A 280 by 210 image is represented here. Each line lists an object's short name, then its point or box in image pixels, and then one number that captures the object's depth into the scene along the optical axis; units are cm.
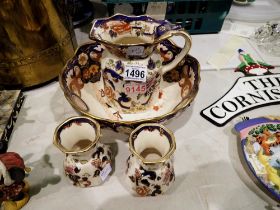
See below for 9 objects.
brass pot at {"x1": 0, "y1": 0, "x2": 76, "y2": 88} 51
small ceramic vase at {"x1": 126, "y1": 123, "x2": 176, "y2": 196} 40
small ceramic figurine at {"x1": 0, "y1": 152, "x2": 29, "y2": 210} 37
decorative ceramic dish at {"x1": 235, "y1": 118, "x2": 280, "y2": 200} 44
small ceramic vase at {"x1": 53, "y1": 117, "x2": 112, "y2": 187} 41
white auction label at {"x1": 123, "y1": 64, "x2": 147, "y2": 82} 46
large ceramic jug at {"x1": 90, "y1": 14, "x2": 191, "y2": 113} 45
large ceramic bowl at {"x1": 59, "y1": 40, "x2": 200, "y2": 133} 51
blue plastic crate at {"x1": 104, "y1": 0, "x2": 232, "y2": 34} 73
